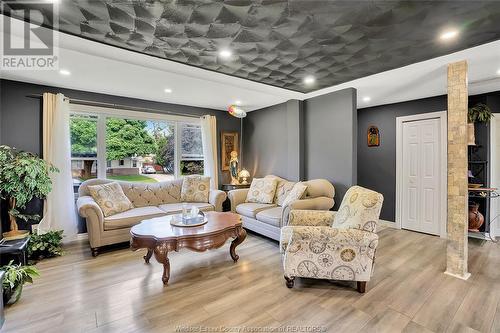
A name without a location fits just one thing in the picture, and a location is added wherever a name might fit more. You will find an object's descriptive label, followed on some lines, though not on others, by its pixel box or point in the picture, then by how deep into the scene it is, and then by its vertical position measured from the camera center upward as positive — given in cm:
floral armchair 218 -79
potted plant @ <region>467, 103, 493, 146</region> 345 +74
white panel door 397 -20
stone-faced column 248 -7
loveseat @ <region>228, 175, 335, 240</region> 332 -66
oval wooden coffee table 238 -75
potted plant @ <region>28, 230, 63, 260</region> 295 -101
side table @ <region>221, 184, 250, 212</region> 475 -50
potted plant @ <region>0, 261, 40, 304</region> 199 -101
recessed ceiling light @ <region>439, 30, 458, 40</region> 210 +120
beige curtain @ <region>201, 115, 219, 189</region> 497 +41
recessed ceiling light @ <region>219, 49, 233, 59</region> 251 +124
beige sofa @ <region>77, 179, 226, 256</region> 306 -67
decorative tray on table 275 -67
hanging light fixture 480 +115
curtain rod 366 +106
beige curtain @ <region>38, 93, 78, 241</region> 340 +3
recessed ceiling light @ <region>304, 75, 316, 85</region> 331 +126
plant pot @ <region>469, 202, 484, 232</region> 357 -83
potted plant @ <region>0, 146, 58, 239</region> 269 -16
